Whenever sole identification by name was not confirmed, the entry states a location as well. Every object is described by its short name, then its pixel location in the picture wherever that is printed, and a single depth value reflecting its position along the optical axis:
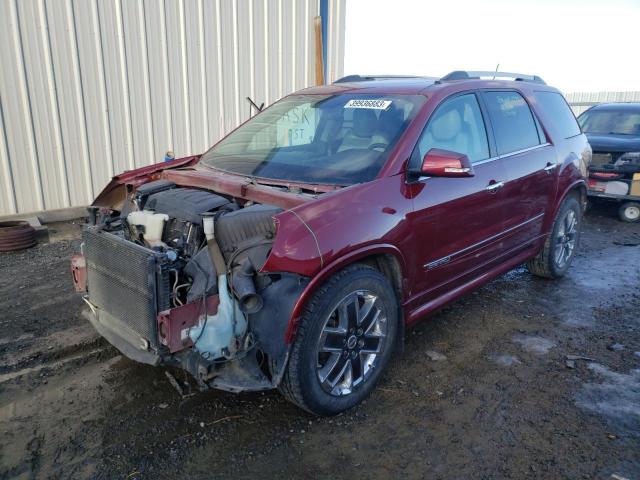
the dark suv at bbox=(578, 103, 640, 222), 7.49
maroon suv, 2.54
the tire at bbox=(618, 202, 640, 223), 7.75
